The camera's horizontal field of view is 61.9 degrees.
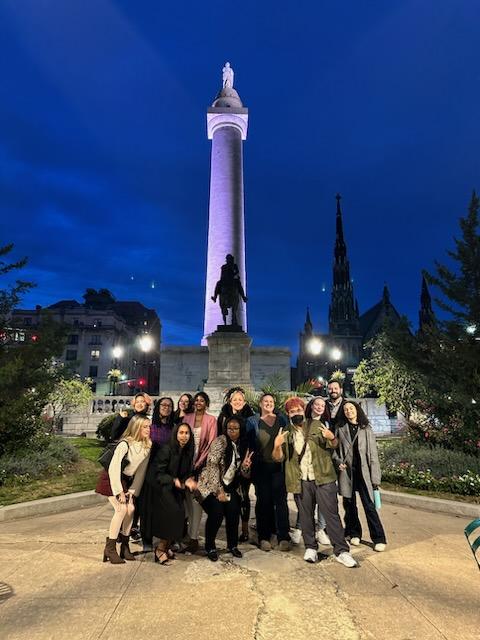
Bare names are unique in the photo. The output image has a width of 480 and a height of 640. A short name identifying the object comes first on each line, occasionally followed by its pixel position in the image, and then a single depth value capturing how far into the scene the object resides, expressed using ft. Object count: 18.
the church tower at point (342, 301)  281.13
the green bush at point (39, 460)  30.09
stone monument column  105.09
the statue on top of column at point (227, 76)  132.16
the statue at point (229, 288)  68.85
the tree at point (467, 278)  38.42
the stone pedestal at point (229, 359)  63.57
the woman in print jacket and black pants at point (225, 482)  17.01
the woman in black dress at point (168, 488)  16.65
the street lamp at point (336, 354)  77.08
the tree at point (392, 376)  41.88
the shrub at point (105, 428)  47.83
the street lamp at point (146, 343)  70.27
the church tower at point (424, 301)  235.73
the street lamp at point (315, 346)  65.61
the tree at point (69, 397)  58.54
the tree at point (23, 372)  31.71
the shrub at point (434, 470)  28.50
